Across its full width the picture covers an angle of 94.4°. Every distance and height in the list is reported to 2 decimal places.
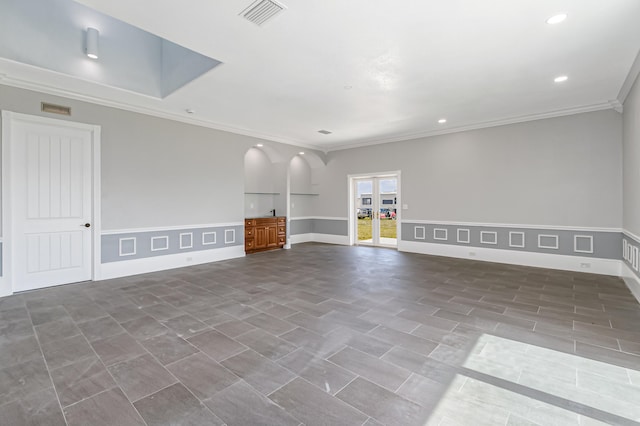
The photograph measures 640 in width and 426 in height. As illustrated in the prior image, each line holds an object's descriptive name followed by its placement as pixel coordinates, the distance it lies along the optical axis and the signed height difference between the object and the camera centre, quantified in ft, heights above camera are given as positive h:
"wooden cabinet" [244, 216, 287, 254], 24.39 -1.60
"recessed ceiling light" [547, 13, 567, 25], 9.08 +6.06
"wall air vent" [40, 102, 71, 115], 14.45 +5.39
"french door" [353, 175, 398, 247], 26.96 +0.55
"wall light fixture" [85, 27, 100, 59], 13.96 +8.18
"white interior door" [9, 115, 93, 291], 14.02 +0.69
